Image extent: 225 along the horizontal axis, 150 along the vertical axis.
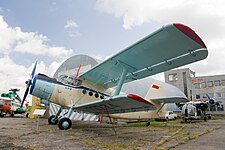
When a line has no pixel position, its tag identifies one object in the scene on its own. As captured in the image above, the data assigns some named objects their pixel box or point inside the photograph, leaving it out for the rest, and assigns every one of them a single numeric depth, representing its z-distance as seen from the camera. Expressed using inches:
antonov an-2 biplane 229.1
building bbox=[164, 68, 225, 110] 1549.0
